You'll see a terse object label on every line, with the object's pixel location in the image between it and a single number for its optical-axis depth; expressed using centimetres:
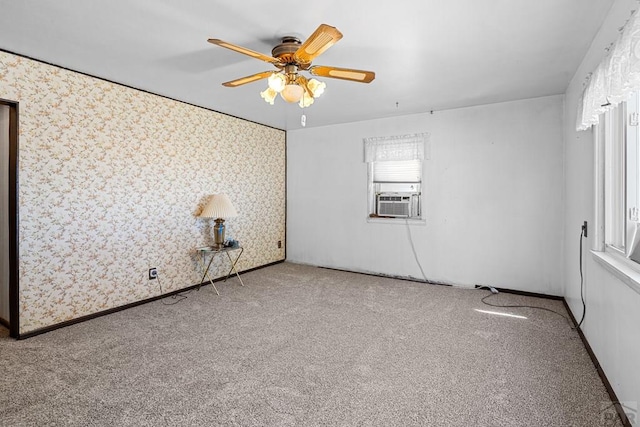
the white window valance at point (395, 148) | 429
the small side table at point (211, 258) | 384
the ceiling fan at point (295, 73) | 212
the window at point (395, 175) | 437
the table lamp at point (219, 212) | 382
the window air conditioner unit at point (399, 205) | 443
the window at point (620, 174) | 175
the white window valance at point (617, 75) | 132
